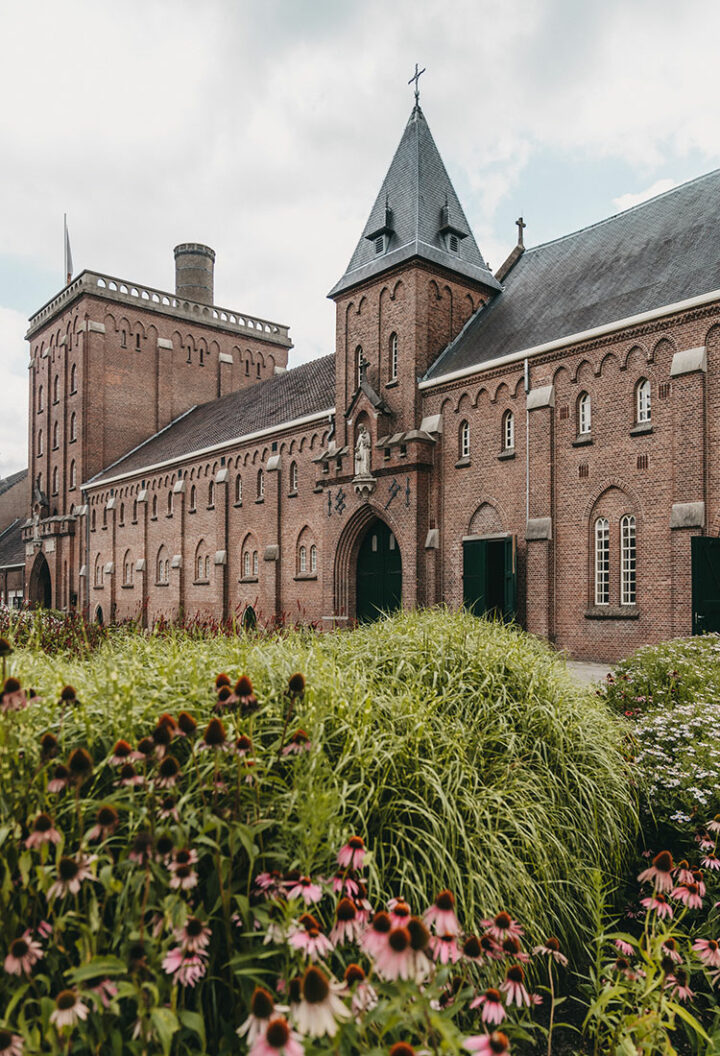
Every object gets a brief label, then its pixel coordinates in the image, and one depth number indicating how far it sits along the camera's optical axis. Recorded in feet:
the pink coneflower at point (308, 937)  7.72
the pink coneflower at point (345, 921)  7.99
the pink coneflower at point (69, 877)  7.64
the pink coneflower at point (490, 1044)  6.67
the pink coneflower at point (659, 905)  10.29
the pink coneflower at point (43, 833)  7.93
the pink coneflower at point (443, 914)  7.54
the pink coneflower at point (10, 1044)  6.75
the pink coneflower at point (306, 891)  8.49
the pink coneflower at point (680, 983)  9.95
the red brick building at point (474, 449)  54.29
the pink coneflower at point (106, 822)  8.00
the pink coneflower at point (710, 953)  9.96
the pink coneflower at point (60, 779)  8.47
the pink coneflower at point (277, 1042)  5.77
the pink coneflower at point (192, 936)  7.73
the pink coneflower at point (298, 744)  10.68
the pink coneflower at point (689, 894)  10.74
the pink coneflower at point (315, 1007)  6.01
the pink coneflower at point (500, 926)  8.93
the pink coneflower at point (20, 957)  7.57
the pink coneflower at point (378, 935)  6.74
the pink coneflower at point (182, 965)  7.66
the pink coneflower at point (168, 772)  8.30
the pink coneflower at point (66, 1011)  6.98
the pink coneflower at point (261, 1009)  6.16
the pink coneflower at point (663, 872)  10.12
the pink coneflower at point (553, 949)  10.27
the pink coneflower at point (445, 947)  7.63
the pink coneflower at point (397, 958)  6.48
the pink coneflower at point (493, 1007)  7.70
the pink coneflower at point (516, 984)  8.21
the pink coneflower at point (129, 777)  8.80
